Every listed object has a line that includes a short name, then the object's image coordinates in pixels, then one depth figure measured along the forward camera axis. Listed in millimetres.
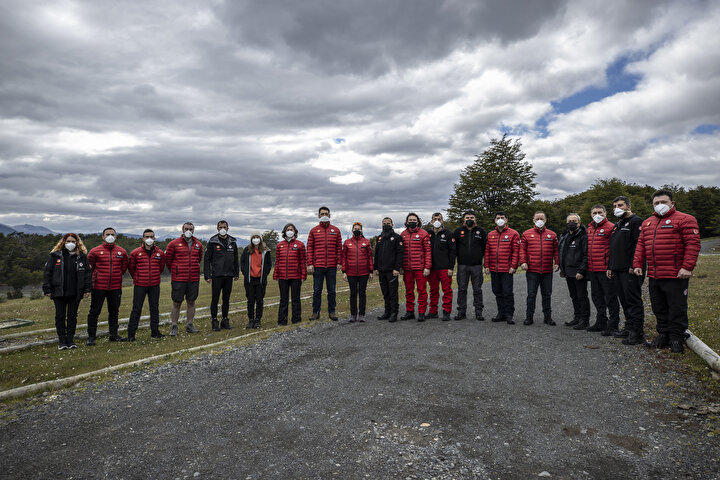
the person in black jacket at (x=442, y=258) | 10602
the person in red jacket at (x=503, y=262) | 10062
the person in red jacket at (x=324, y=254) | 11039
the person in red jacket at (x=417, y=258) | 10570
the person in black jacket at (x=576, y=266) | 9328
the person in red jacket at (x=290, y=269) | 11188
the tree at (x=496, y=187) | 43906
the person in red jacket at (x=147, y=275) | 10362
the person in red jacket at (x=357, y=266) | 10906
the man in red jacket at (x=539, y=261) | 9906
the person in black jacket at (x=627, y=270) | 7816
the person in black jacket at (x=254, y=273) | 11531
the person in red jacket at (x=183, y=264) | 10852
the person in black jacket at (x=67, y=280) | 9195
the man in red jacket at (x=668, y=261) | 7027
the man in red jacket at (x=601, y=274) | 8625
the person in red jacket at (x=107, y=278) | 10000
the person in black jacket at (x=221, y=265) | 11172
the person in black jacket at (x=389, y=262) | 10633
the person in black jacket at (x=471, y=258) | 10438
